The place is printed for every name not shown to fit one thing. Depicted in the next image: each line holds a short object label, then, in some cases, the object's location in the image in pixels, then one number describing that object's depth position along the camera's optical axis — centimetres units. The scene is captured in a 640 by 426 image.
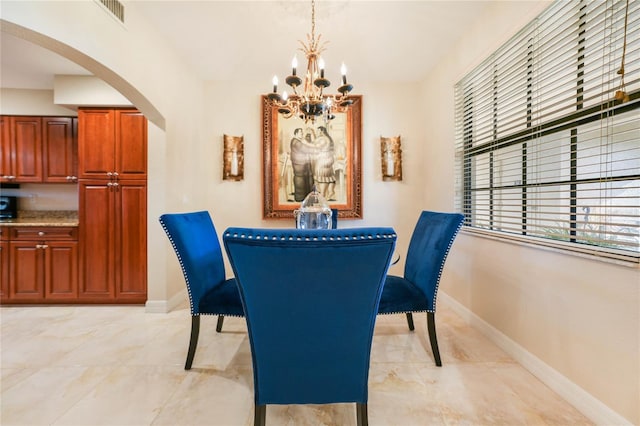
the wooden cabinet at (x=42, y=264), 297
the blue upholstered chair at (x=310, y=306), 93
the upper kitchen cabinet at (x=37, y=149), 319
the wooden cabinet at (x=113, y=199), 292
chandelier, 196
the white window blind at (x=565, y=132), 132
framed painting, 354
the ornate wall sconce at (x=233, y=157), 351
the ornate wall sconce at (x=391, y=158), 356
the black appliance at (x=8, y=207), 337
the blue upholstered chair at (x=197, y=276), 172
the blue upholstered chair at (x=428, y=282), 179
